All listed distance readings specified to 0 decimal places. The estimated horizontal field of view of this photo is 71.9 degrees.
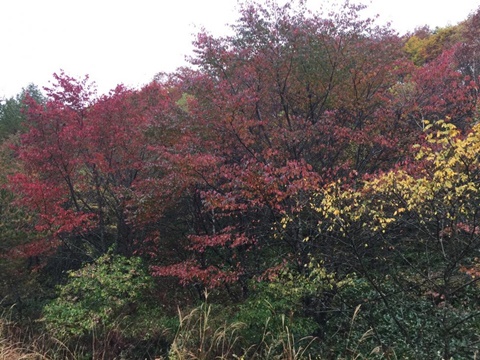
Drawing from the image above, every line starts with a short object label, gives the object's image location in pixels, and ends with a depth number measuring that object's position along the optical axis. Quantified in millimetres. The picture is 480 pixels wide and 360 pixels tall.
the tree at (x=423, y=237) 3625
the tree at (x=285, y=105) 7617
